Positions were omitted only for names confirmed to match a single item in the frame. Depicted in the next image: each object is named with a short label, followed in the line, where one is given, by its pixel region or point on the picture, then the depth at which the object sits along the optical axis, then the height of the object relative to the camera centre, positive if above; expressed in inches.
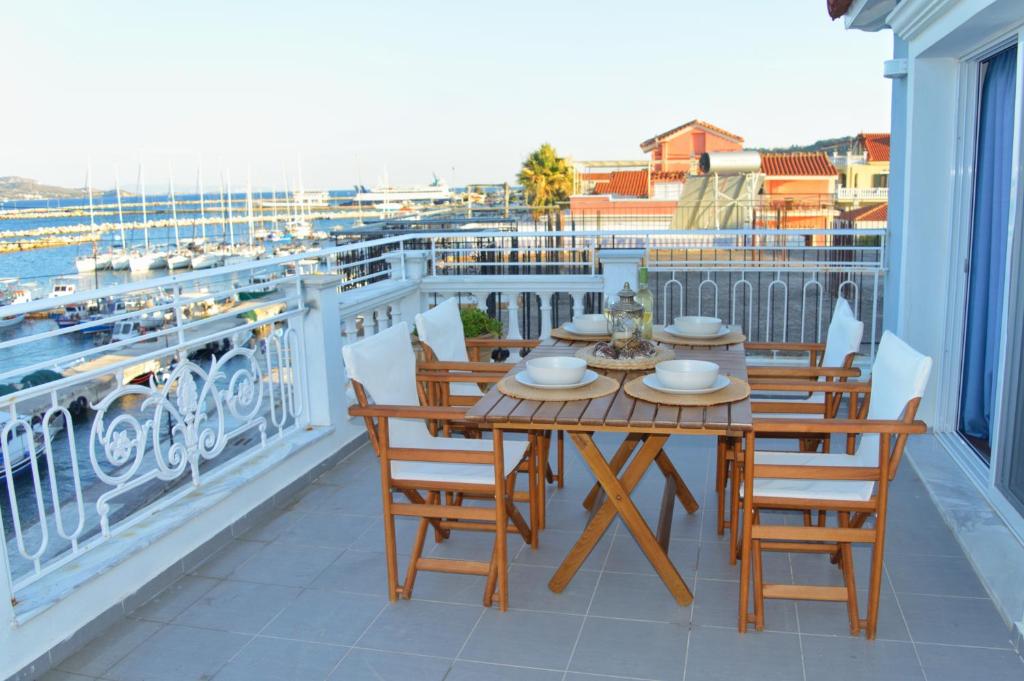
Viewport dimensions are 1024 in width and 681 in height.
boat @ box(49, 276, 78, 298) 1180.2 -78.9
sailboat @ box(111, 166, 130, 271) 1578.5 -47.4
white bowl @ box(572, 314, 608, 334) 142.8 -17.4
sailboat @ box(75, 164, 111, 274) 1477.6 -49.1
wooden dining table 89.8 -23.1
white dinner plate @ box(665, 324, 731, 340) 138.1 -18.7
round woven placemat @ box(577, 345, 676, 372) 116.6 -20.2
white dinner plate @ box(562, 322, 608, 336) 141.8 -18.4
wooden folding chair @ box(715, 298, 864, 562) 117.1 -24.2
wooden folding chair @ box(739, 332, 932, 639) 90.0 -32.9
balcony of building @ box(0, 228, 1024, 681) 90.5 -49.6
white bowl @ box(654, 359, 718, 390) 100.2 -19.3
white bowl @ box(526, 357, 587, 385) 105.3 -19.3
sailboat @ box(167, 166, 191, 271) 1578.5 -46.7
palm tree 1325.0 +90.3
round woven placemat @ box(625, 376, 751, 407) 96.4 -21.3
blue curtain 135.8 -3.6
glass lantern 120.0 -13.7
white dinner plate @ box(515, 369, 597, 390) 105.0 -20.8
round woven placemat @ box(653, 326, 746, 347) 134.6 -19.6
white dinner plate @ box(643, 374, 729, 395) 100.1 -20.7
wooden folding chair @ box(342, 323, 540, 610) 102.0 -33.1
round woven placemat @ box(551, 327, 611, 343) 140.2 -19.3
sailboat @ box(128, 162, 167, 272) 1611.6 -49.1
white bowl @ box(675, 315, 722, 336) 139.1 -17.4
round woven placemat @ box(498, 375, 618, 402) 101.2 -21.5
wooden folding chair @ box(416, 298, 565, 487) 132.5 -22.1
